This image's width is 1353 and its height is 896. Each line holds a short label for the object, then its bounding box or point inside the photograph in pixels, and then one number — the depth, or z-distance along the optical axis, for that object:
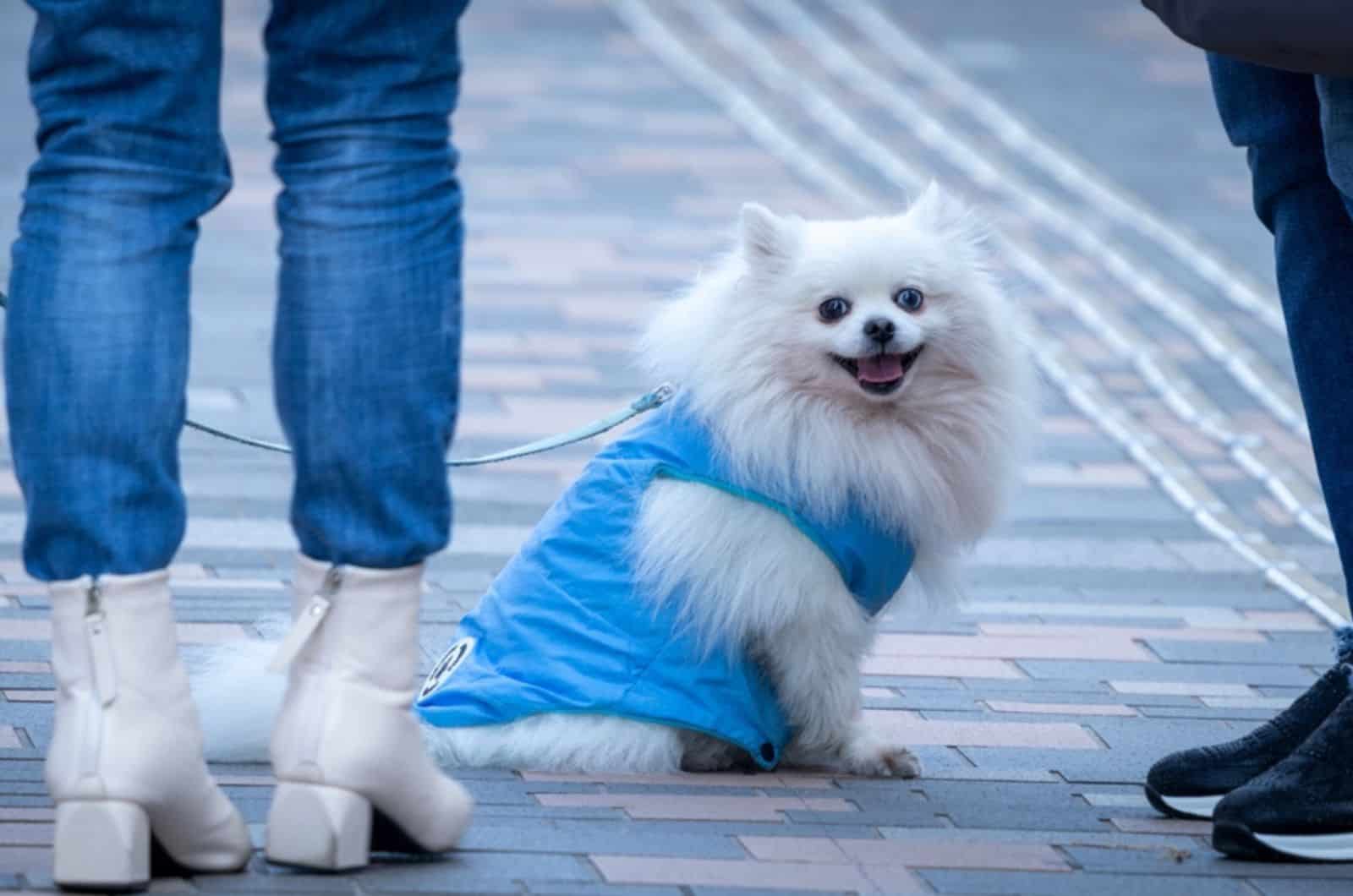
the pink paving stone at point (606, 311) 14.34
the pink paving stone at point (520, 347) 13.40
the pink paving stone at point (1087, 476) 11.13
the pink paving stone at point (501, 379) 12.62
